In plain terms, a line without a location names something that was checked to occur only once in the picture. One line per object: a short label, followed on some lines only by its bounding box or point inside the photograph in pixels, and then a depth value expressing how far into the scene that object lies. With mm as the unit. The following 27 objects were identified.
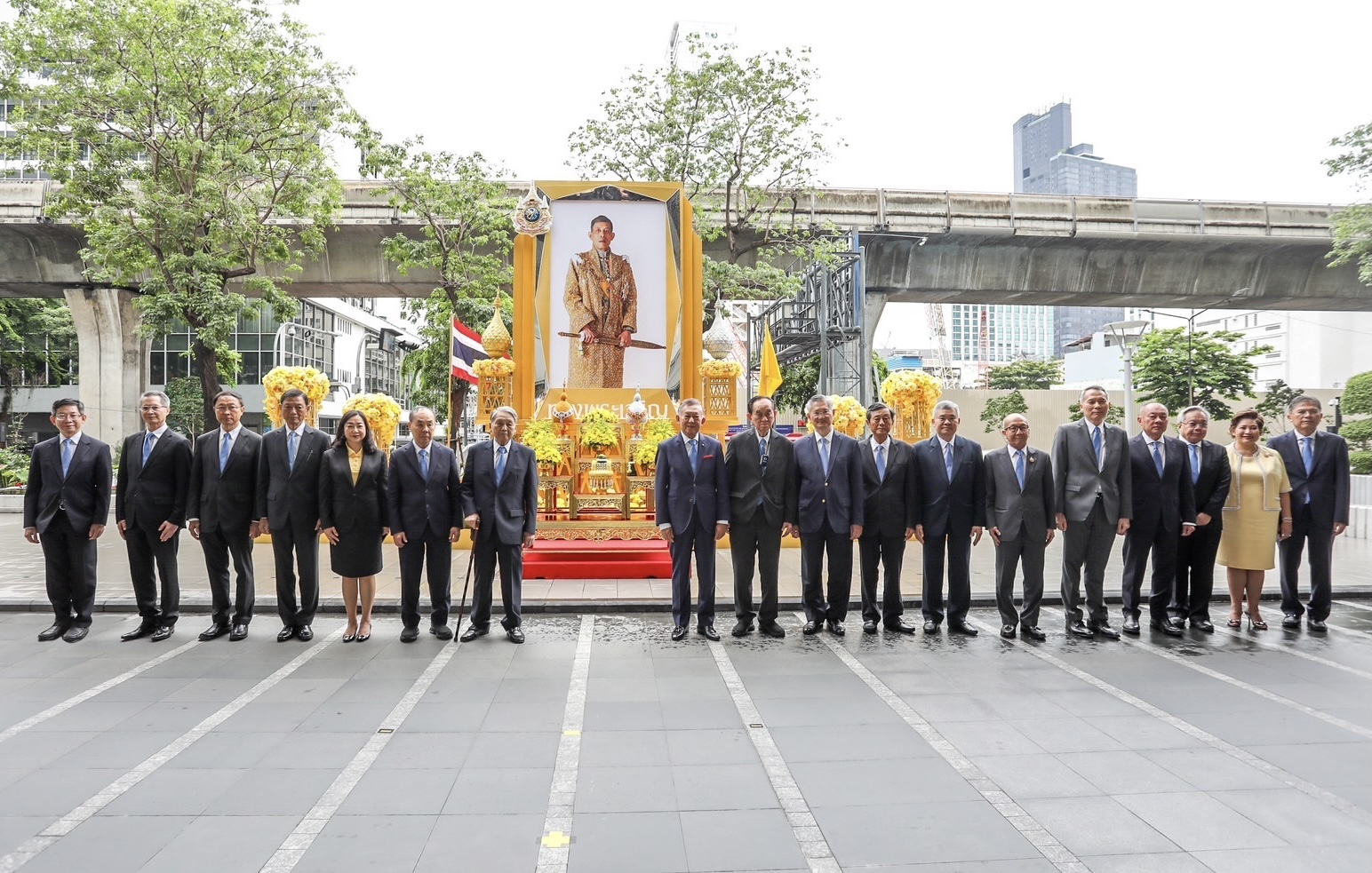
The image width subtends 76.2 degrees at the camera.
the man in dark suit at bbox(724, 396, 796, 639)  7016
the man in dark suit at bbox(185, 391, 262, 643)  6879
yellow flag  15773
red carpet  9586
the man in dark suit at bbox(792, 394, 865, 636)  6969
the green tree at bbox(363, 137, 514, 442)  18172
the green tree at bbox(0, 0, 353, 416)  14188
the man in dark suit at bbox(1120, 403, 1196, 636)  7000
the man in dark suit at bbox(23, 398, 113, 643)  6898
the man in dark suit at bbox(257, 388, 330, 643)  6812
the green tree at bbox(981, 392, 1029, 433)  34094
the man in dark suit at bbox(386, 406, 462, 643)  6840
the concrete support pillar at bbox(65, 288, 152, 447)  24312
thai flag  15430
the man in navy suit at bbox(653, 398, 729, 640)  6949
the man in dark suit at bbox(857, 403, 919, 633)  7043
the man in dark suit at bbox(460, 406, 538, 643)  6875
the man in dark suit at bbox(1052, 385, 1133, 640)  6855
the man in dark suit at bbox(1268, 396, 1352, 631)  7258
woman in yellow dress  7109
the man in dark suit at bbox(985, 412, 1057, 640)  6871
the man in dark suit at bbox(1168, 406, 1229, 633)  7074
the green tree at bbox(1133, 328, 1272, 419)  30938
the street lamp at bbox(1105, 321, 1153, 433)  19672
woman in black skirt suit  6723
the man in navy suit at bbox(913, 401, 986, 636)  7059
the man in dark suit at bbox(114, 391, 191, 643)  6910
